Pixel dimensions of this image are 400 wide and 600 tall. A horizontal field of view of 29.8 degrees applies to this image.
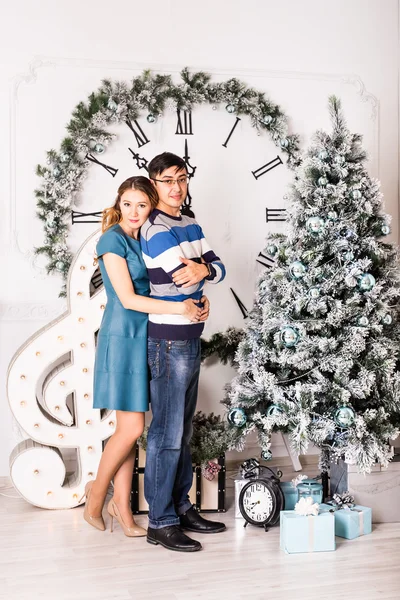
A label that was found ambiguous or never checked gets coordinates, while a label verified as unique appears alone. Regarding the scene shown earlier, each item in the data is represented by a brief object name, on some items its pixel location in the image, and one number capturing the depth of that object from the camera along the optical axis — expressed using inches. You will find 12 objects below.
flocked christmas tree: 112.9
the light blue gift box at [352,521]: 110.8
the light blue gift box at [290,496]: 121.5
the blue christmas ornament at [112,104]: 138.9
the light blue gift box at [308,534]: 105.1
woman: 109.9
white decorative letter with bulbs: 125.3
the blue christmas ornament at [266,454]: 114.9
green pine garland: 138.0
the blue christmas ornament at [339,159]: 115.9
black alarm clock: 114.7
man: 106.5
